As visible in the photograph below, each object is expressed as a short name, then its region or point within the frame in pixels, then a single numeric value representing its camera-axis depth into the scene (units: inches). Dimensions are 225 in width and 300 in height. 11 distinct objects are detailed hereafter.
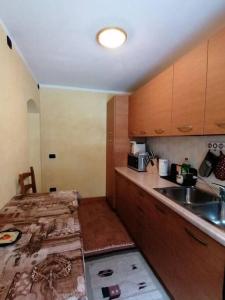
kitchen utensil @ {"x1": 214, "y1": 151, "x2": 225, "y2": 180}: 60.7
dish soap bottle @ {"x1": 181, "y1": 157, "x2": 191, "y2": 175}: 75.6
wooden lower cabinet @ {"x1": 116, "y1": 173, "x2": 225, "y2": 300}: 38.8
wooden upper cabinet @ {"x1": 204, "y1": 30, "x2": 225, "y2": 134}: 47.4
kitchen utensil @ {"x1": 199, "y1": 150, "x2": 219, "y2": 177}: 65.4
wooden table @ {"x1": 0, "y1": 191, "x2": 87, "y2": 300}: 26.3
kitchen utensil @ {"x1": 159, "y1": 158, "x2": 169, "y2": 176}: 92.1
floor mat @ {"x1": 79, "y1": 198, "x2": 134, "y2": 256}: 83.4
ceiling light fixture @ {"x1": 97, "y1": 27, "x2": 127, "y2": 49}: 59.0
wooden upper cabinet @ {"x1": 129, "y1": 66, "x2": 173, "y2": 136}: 74.2
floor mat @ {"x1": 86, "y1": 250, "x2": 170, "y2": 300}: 58.8
